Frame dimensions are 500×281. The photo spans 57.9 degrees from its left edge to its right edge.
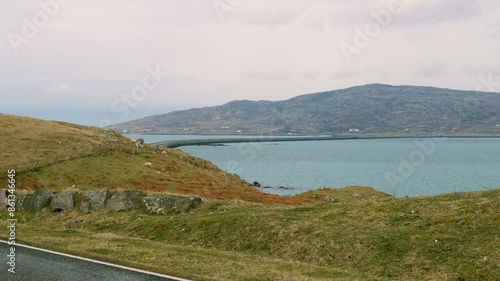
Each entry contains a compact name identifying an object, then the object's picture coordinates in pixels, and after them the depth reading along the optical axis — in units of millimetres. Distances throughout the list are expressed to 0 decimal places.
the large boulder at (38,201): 31230
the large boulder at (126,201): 29188
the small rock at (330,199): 58212
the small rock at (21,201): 31750
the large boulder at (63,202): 30578
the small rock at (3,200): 32594
